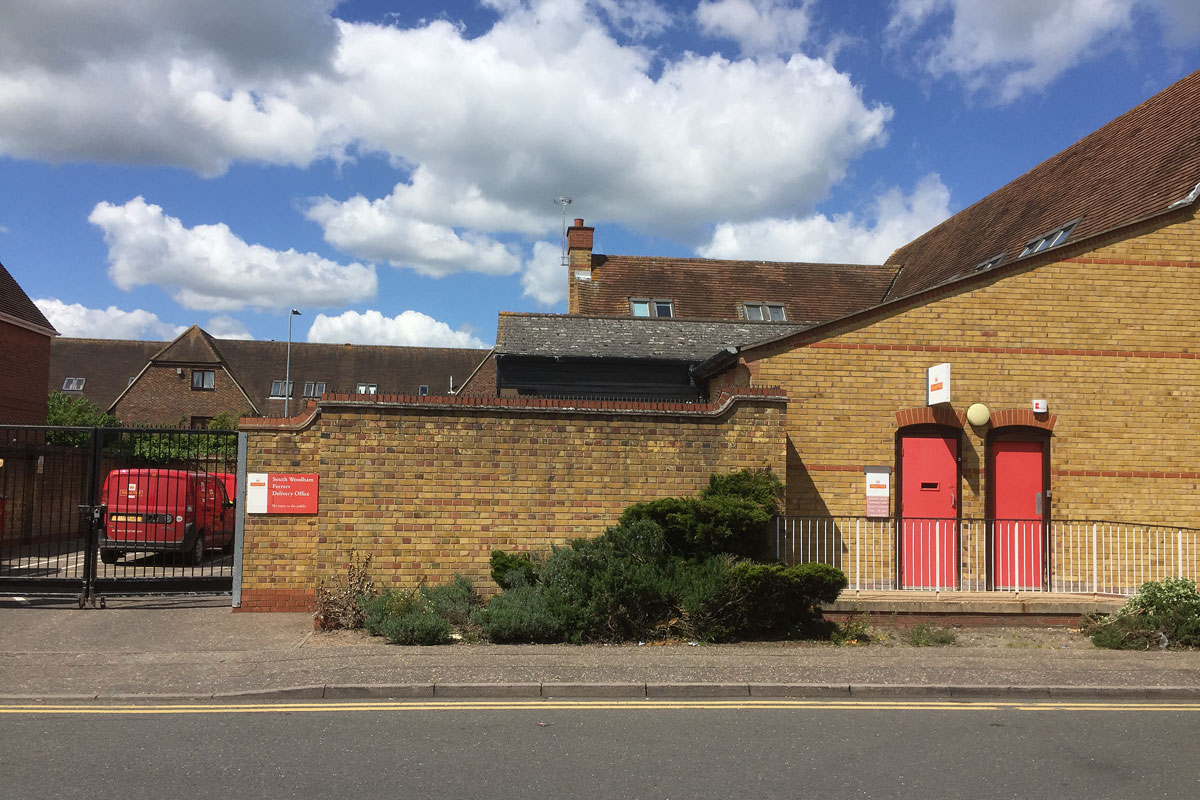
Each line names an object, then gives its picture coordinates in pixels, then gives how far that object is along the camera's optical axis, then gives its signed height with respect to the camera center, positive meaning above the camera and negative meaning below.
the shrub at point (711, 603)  9.48 -1.41
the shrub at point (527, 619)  9.27 -1.57
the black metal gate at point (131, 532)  11.30 -1.03
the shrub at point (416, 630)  9.20 -1.68
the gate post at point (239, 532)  10.90 -0.83
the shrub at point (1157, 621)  9.79 -1.60
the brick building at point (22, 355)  22.00 +2.70
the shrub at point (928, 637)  9.86 -1.83
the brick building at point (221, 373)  45.66 +5.05
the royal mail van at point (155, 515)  11.95 -0.76
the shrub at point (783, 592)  9.45 -1.29
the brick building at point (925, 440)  10.99 +0.40
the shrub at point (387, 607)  9.58 -1.56
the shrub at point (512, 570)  10.20 -1.19
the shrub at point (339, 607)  10.01 -1.58
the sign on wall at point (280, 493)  10.88 -0.35
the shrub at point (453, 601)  9.94 -1.51
